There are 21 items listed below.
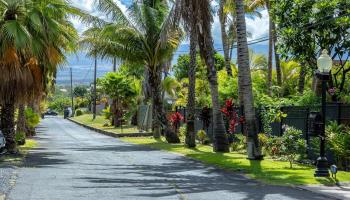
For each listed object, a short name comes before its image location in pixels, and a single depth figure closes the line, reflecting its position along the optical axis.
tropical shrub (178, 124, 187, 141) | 36.43
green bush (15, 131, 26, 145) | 28.35
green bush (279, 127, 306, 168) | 19.95
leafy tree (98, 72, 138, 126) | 54.09
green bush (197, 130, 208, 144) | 31.95
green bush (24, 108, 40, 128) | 38.56
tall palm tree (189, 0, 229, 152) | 25.41
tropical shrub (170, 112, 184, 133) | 35.53
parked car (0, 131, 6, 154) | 20.86
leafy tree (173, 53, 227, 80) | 63.46
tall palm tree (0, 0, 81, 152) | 20.45
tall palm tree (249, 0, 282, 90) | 37.25
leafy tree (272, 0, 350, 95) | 23.41
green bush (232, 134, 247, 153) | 26.72
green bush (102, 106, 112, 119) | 62.04
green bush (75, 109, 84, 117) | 104.55
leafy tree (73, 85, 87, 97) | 150.88
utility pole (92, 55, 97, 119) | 75.52
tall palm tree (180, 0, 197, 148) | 28.49
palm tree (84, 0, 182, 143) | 33.00
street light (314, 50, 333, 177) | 15.87
